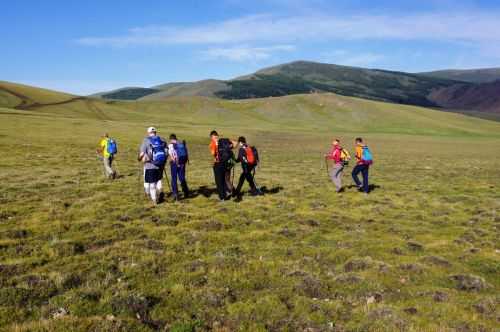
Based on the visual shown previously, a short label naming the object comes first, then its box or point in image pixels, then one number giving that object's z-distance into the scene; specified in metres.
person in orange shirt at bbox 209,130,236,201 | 18.31
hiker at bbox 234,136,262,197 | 19.22
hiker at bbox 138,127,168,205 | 17.12
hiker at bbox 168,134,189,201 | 18.64
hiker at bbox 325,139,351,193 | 21.56
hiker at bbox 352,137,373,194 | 21.73
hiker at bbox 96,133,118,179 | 25.18
